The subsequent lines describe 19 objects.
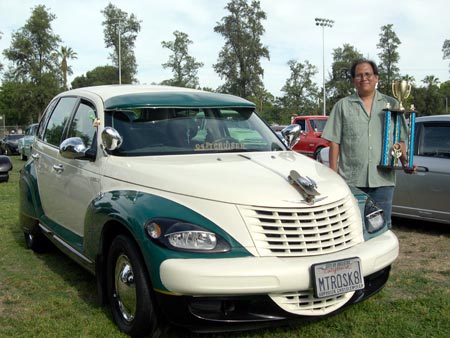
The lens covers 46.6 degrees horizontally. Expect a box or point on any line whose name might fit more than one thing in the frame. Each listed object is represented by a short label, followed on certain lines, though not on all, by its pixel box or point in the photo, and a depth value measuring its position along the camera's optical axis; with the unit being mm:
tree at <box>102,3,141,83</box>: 59312
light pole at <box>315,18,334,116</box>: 47969
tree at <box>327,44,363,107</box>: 64375
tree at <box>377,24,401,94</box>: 61169
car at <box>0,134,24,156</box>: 26609
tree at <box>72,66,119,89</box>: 63838
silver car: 6254
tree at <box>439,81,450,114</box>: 76925
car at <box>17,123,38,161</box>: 21422
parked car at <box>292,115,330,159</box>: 16438
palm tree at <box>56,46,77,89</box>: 53969
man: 4453
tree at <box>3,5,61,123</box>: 49062
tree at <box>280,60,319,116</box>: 60938
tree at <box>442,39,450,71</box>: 69125
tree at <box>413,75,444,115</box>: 65681
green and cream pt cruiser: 2959
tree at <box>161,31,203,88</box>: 62594
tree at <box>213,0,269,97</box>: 61438
